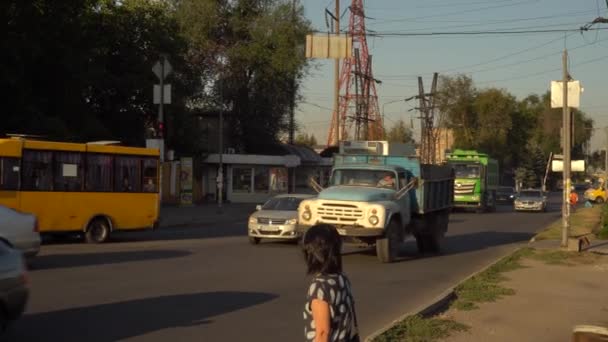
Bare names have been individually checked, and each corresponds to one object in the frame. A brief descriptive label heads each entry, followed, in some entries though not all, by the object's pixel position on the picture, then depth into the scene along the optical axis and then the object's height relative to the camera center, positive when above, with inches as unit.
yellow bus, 798.5 -11.1
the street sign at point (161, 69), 1249.4 +165.4
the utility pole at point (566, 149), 887.7 +35.4
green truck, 1979.6 -0.9
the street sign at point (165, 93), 1273.4 +130.6
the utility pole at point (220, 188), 1610.5 -24.4
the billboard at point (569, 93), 918.4 +100.0
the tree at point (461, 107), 3772.1 +338.4
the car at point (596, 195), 2728.8 -48.8
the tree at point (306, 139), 5226.9 +259.6
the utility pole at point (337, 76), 1557.2 +197.9
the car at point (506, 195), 2783.0 -51.5
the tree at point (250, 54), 2250.2 +342.8
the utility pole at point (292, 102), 2330.2 +224.3
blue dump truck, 717.9 -23.2
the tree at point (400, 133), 4476.1 +257.6
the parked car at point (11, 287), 348.8 -49.7
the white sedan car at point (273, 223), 884.6 -51.3
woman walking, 188.2 -27.0
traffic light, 1197.7 +68.0
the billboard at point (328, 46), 1140.5 +186.7
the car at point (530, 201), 2069.4 -53.6
